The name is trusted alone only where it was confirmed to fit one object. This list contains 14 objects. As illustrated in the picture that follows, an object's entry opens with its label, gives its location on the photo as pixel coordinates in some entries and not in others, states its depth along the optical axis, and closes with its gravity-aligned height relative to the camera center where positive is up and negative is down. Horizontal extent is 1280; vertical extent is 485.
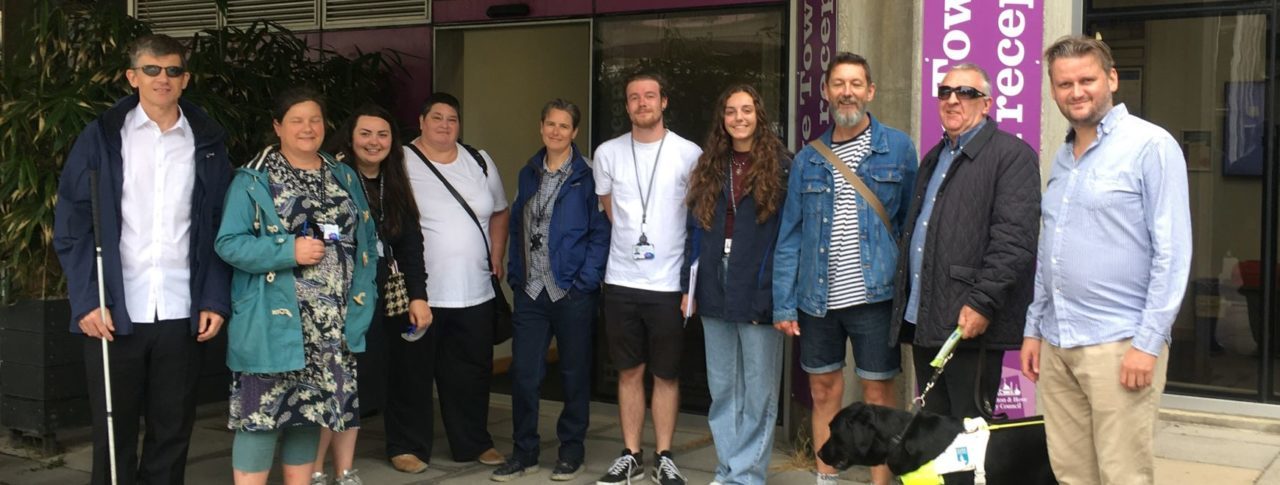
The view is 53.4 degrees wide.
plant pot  6.53 -0.77
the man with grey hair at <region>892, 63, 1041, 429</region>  4.38 -0.01
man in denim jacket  4.95 +0.00
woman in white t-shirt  6.10 -0.33
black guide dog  4.09 -0.67
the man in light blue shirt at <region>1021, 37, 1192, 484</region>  3.63 -0.04
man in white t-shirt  5.67 -0.08
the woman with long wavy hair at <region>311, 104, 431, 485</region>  5.68 -0.04
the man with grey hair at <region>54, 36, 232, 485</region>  4.61 -0.11
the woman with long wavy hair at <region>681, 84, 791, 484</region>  5.33 -0.14
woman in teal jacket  4.69 -0.26
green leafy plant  6.35 +0.71
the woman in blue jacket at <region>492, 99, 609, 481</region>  5.91 -0.21
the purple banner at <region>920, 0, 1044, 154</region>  5.21 +0.81
